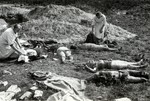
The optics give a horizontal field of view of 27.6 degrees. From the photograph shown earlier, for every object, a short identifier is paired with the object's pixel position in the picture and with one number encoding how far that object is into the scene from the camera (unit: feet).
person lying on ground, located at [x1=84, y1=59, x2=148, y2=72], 26.81
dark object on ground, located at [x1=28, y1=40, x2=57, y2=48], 34.98
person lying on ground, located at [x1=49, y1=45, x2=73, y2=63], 29.81
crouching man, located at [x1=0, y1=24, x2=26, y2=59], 30.04
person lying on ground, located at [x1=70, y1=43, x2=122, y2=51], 33.60
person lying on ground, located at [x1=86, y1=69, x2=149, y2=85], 23.85
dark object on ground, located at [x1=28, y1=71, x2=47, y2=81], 24.71
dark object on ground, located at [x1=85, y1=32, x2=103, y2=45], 35.81
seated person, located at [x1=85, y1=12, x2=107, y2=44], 35.88
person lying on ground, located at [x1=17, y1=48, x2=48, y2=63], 29.45
